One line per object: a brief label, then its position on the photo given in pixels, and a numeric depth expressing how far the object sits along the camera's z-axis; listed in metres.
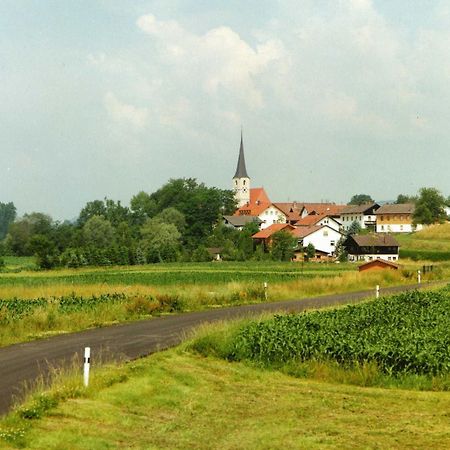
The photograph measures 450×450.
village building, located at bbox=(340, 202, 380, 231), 168.79
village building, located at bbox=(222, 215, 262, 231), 175.38
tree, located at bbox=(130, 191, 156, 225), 190.50
